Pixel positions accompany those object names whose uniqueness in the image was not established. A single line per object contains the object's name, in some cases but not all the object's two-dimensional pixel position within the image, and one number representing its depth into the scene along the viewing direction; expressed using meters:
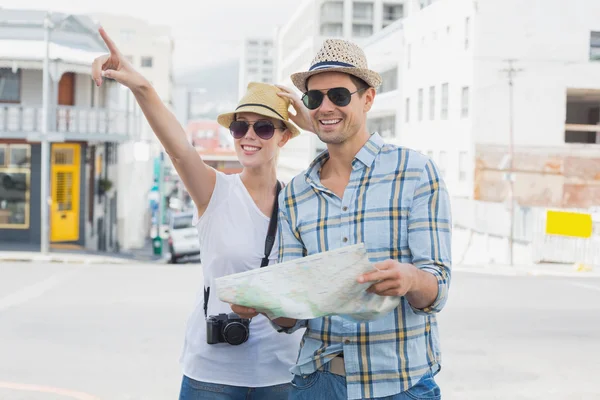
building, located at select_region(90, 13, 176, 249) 40.94
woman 3.68
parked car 28.88
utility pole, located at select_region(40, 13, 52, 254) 26.16
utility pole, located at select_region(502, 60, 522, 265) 40.72
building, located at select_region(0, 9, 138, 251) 29.50
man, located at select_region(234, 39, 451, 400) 2.92
